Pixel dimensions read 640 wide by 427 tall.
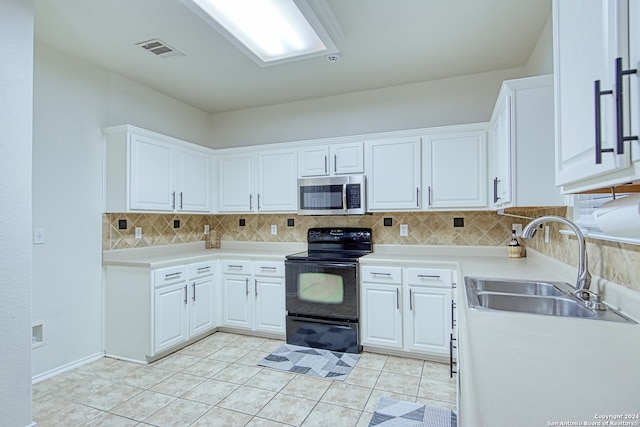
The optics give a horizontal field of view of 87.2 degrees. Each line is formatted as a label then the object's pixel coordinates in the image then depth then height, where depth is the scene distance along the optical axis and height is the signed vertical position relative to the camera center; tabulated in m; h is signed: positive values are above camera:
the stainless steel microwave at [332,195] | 3.29 +0.20
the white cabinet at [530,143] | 1.94 +0.42
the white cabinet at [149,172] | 2.98 +0.41
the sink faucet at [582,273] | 1.48 -0.26
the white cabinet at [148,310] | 2.87 -0.85
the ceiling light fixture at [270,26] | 1.85 +1.17
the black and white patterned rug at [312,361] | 2.69 -1.26
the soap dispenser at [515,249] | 2.99 -0.31
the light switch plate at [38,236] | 2.57 -0.16
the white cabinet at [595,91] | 0.68 +0.30
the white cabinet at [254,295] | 3.40 -0.84
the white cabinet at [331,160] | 3.34 +0.57
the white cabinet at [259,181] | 3.62 +0.38
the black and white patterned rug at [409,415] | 1.99 -1.24
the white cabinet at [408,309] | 2.81 -0.82
